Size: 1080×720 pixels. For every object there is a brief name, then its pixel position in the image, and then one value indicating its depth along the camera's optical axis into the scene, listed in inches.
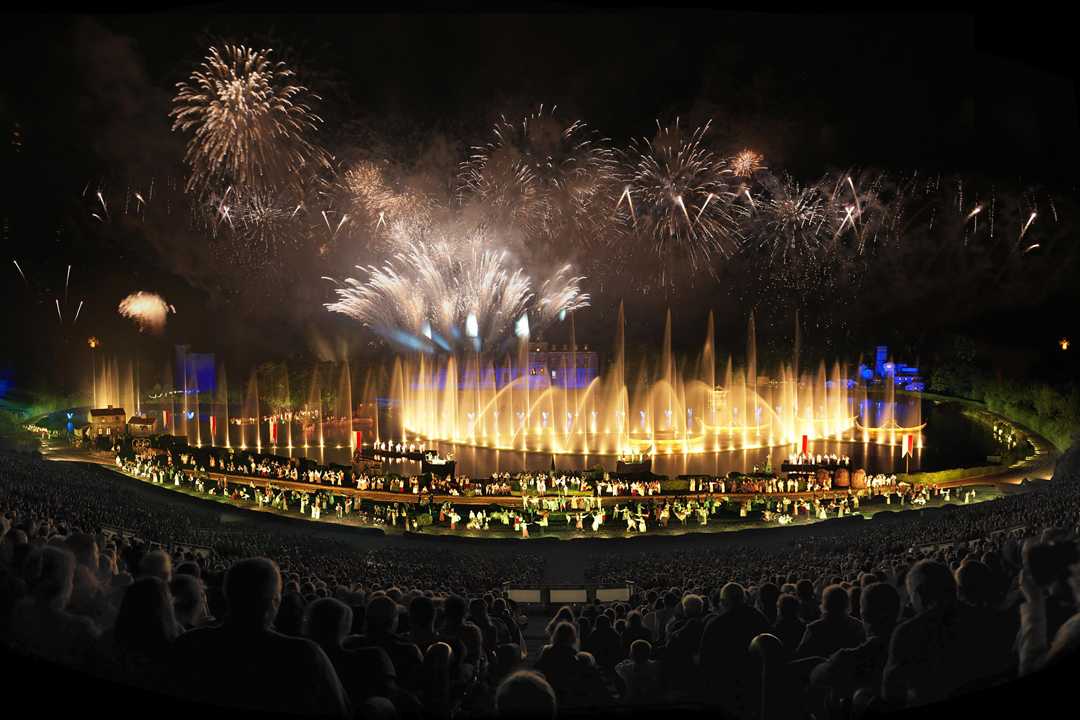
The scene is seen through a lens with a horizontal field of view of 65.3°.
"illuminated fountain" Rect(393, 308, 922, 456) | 1700.3
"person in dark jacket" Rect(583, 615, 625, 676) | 347.6
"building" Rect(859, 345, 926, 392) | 2672.2
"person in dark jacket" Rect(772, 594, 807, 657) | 298.2
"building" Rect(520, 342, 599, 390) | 3309.5
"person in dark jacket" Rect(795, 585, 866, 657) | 285.6
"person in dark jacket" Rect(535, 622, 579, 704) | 294.7
